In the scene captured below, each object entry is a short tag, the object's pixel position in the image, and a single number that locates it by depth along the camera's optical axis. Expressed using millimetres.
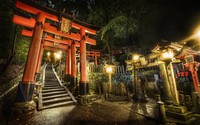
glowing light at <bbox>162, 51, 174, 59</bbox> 5691
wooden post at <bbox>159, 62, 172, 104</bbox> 5766
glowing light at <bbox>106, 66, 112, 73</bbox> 9766
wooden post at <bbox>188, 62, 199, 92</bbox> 8438
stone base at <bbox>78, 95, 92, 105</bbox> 7981
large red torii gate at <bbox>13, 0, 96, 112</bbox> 5922
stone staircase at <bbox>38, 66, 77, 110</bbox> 7061
